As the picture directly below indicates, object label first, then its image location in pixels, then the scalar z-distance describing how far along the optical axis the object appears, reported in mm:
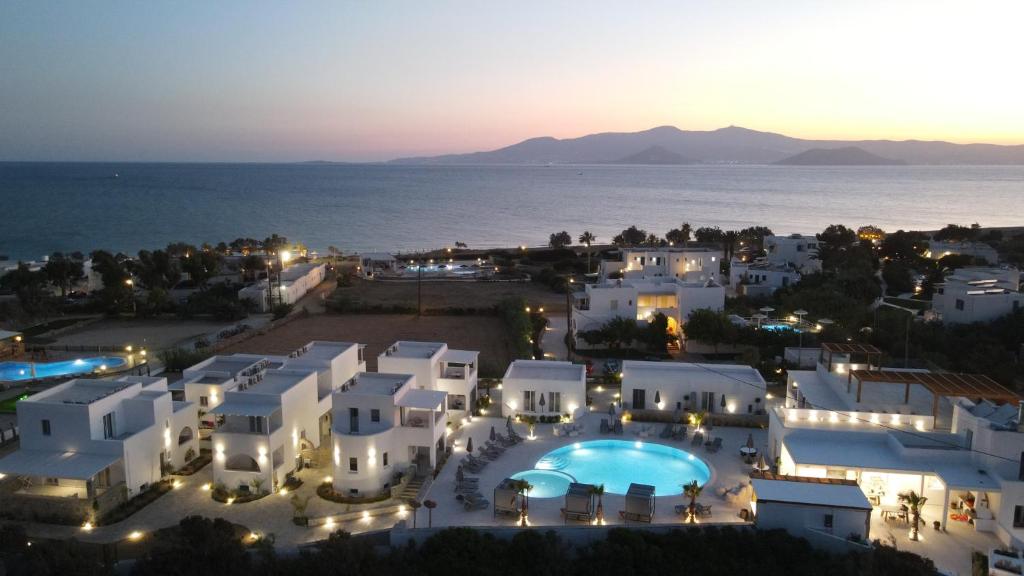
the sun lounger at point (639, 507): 14273
